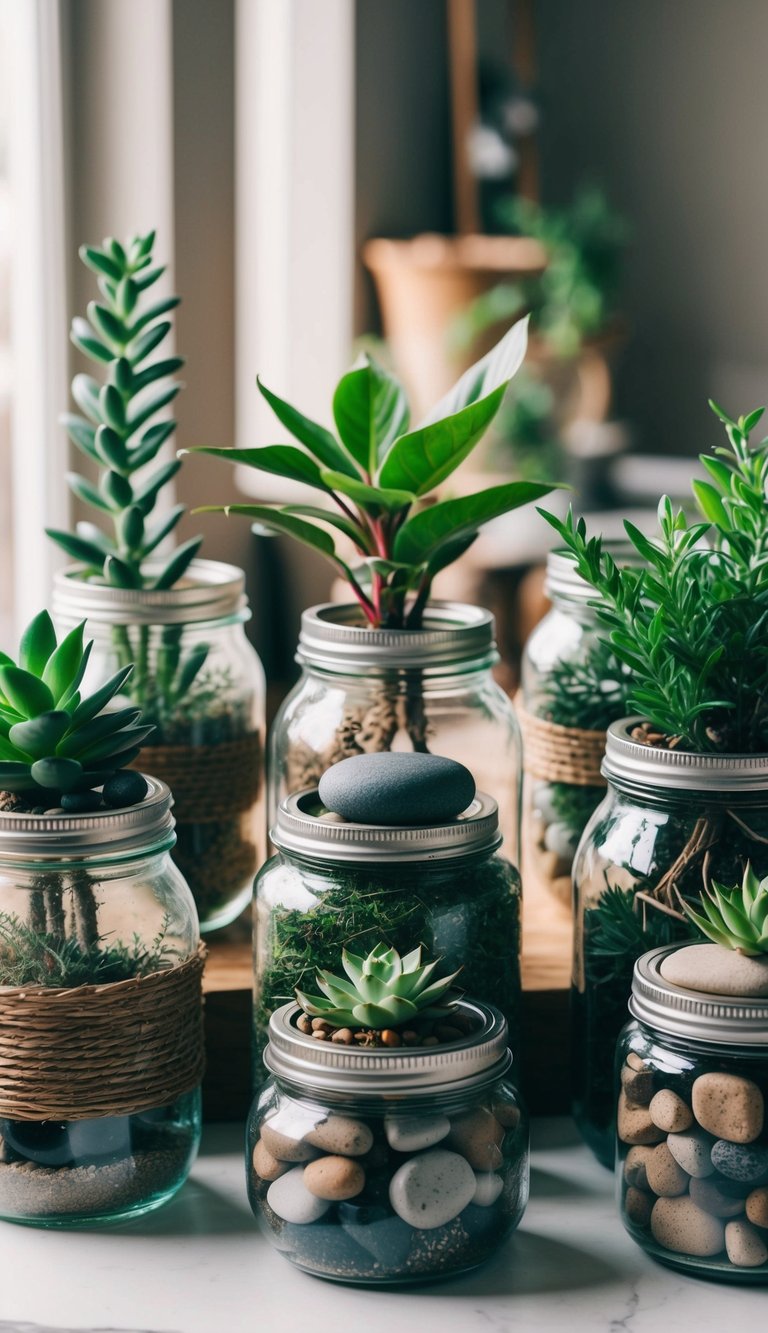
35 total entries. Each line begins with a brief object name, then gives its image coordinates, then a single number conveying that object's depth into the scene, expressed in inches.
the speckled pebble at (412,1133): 24.5
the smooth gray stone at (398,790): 27.2
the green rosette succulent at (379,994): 25.2
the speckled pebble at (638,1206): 26.2
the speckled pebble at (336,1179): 24.4
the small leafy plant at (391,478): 30.8
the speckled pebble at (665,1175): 25.4
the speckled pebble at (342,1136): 24.5
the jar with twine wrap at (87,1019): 26.7
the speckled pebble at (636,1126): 25.9
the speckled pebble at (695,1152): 24.9
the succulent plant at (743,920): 25.7
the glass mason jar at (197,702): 34.4
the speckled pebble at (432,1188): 24.4
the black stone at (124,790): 27.5
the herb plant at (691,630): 28.0
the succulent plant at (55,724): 26.7
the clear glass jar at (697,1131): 24.7
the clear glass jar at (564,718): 34.5
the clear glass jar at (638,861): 27.6
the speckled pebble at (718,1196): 24.9
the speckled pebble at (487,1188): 25.2
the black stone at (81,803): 27.0
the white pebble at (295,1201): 25.0
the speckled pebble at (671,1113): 25.2
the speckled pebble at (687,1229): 25.5
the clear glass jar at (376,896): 27.2
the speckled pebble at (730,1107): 24.5
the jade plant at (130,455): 34.7
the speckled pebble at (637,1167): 26.0
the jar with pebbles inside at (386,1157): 24.5
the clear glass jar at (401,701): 31.3
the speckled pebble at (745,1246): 25.2
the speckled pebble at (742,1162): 24.5
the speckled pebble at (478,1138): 25.0
